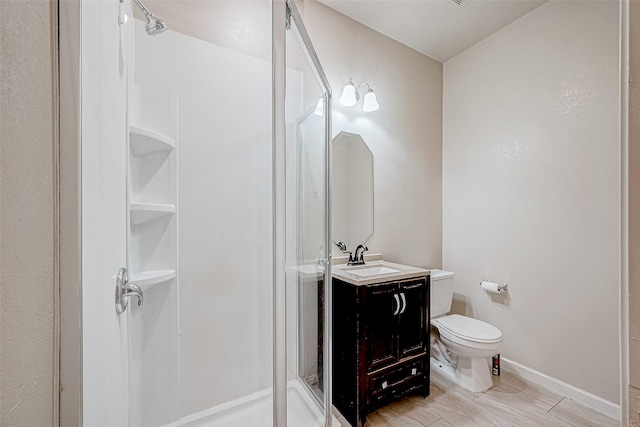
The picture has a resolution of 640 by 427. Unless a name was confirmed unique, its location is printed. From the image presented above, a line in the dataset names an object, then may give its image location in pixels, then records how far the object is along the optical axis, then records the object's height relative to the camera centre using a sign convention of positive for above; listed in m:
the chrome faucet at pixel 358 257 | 2.04 -0.32
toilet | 1.83 -0.85
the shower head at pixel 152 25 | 1.13 +0.79
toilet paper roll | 2.15 -0.56
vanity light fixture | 2.04 +0.84
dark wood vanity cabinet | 1.58 -0.77
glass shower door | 1.28 -0.08
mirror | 2.03 +0.17
